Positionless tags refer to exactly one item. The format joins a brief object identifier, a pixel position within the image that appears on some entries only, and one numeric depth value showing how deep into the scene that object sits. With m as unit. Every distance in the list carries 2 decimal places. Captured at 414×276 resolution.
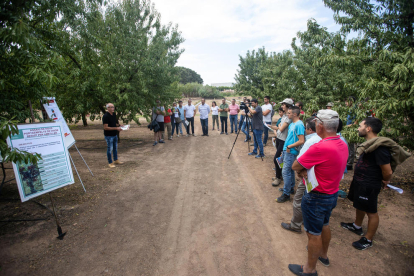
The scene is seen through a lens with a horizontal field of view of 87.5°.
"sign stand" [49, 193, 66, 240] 3.54
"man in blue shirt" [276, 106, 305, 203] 4.11
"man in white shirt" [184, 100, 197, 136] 11.82
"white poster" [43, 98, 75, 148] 5.53
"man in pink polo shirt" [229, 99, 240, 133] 11.91
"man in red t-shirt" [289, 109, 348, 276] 2.45
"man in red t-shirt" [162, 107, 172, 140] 10.92
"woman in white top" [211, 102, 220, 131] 13.25
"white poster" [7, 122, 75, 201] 3.72
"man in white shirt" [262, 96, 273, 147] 7.90
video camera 7.65
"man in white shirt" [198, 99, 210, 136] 11.71
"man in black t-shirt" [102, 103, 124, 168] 6.62
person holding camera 7.48
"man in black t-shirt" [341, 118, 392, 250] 3.08
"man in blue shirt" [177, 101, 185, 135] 11.98
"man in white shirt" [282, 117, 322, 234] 3.55
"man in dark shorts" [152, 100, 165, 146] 9.99
